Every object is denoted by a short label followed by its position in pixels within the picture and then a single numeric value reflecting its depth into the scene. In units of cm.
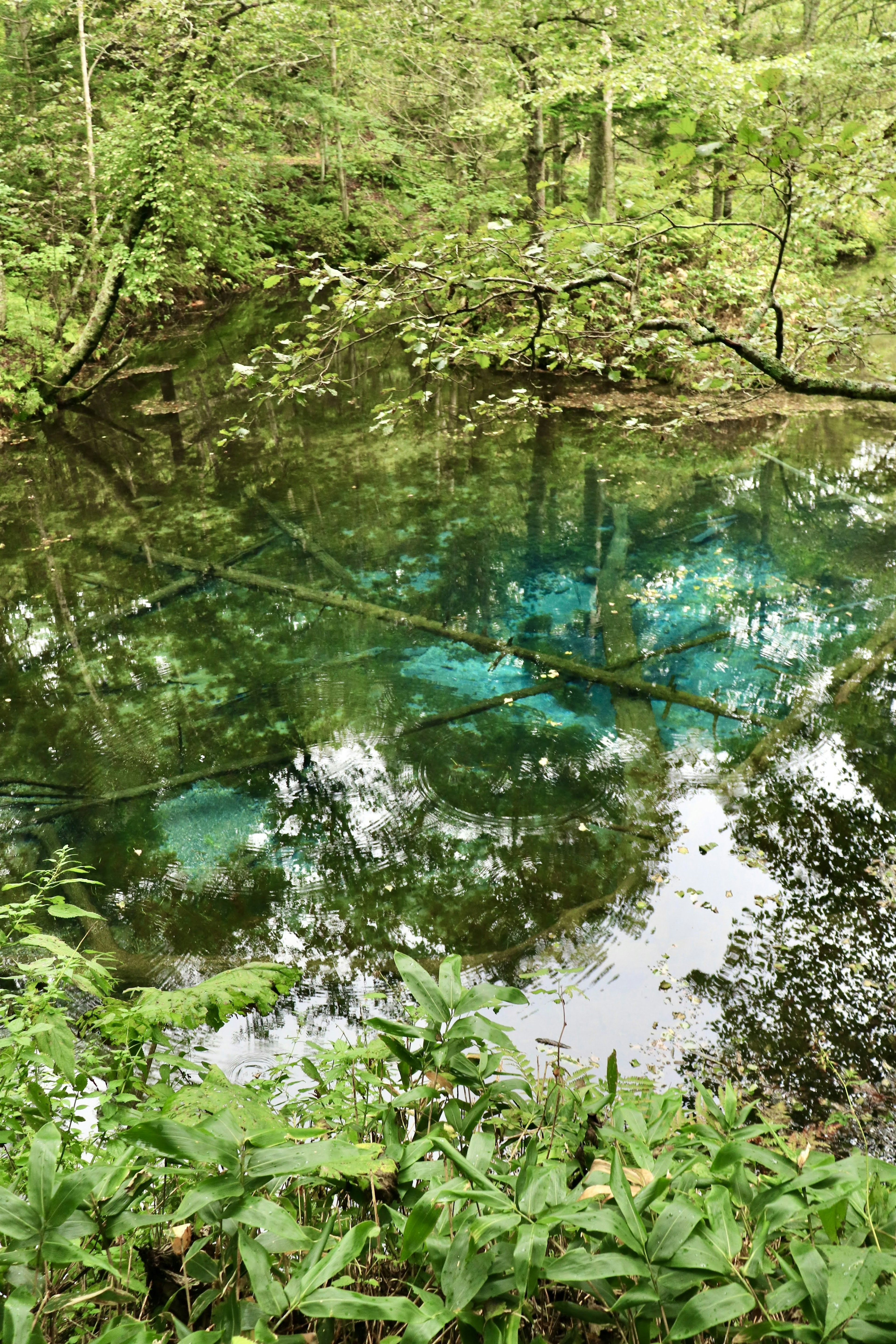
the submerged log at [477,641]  652
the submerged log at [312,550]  846
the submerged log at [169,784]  557
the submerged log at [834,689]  596
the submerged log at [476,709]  628
